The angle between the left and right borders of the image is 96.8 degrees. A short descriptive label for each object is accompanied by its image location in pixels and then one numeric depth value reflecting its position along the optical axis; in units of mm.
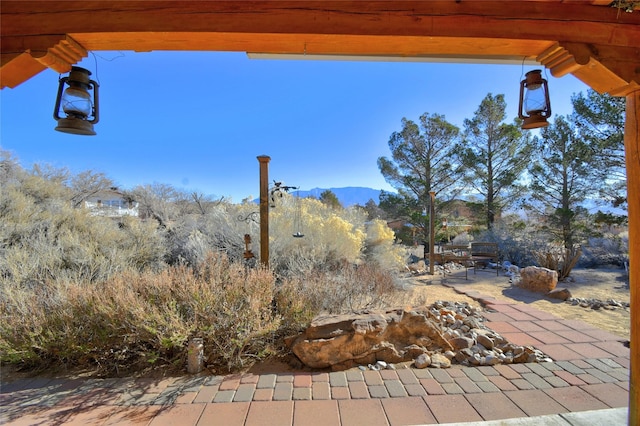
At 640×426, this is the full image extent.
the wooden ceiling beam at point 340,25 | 1369
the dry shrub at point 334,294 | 2793
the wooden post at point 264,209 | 3803
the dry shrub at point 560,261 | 6387
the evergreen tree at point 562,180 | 9250
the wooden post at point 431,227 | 7680
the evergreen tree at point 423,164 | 12523
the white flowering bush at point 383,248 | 6059
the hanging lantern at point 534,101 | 1601
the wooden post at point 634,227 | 1412
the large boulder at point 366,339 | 2369
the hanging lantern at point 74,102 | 1475
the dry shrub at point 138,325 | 2281
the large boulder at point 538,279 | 5090
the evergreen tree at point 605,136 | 7977
